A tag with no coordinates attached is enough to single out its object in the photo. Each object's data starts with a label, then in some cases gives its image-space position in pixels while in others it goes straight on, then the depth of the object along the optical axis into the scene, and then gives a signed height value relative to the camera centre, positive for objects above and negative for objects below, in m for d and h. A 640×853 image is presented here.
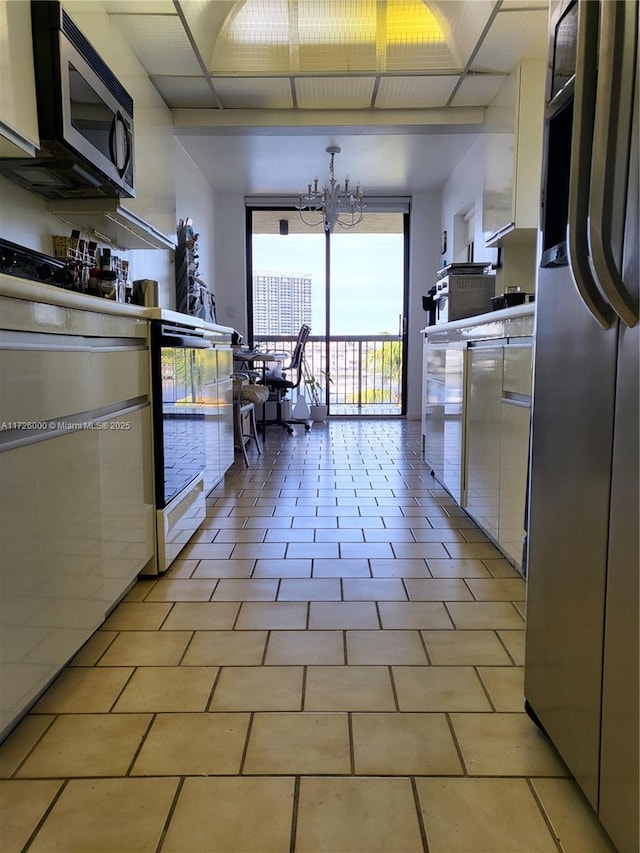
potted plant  6.62 -0.31
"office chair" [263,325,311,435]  5.79 -0.10
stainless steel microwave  1.81 +0.90
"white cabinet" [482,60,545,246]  3.07 +1.27
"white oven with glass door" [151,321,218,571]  2.05 -0.25
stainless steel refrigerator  0.81 -0.07
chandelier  5.17 +1.58
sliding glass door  6.73 +1.00
